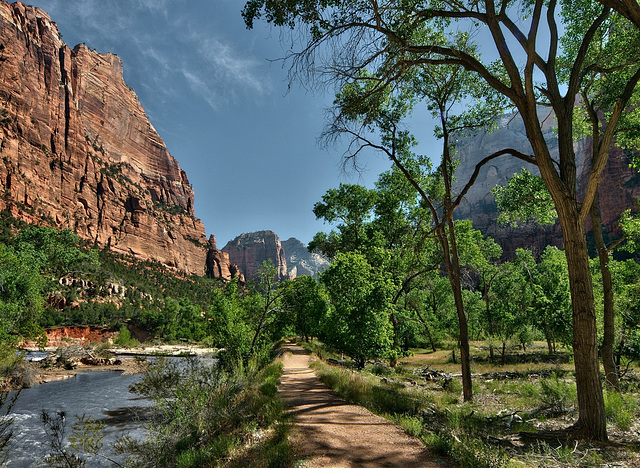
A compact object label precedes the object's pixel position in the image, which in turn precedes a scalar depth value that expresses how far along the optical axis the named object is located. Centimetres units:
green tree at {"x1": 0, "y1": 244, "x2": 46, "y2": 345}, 2848
